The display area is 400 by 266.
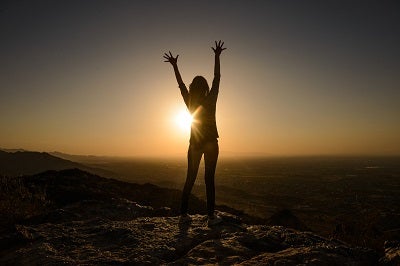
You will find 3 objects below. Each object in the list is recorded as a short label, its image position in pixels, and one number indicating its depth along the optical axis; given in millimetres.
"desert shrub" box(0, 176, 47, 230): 6654
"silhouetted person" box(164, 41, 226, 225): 5348
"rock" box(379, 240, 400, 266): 3455
